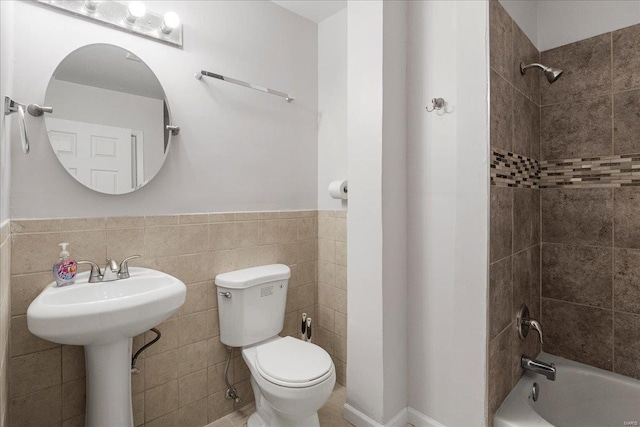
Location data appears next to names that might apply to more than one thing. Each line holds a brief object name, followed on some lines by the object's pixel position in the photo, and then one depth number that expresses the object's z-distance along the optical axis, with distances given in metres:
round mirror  1.41
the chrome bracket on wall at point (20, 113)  1.21
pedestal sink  1.06
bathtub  1.61
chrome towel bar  1.78
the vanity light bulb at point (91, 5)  1.44
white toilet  1.44
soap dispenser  1.32
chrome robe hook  1.54
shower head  1.59
